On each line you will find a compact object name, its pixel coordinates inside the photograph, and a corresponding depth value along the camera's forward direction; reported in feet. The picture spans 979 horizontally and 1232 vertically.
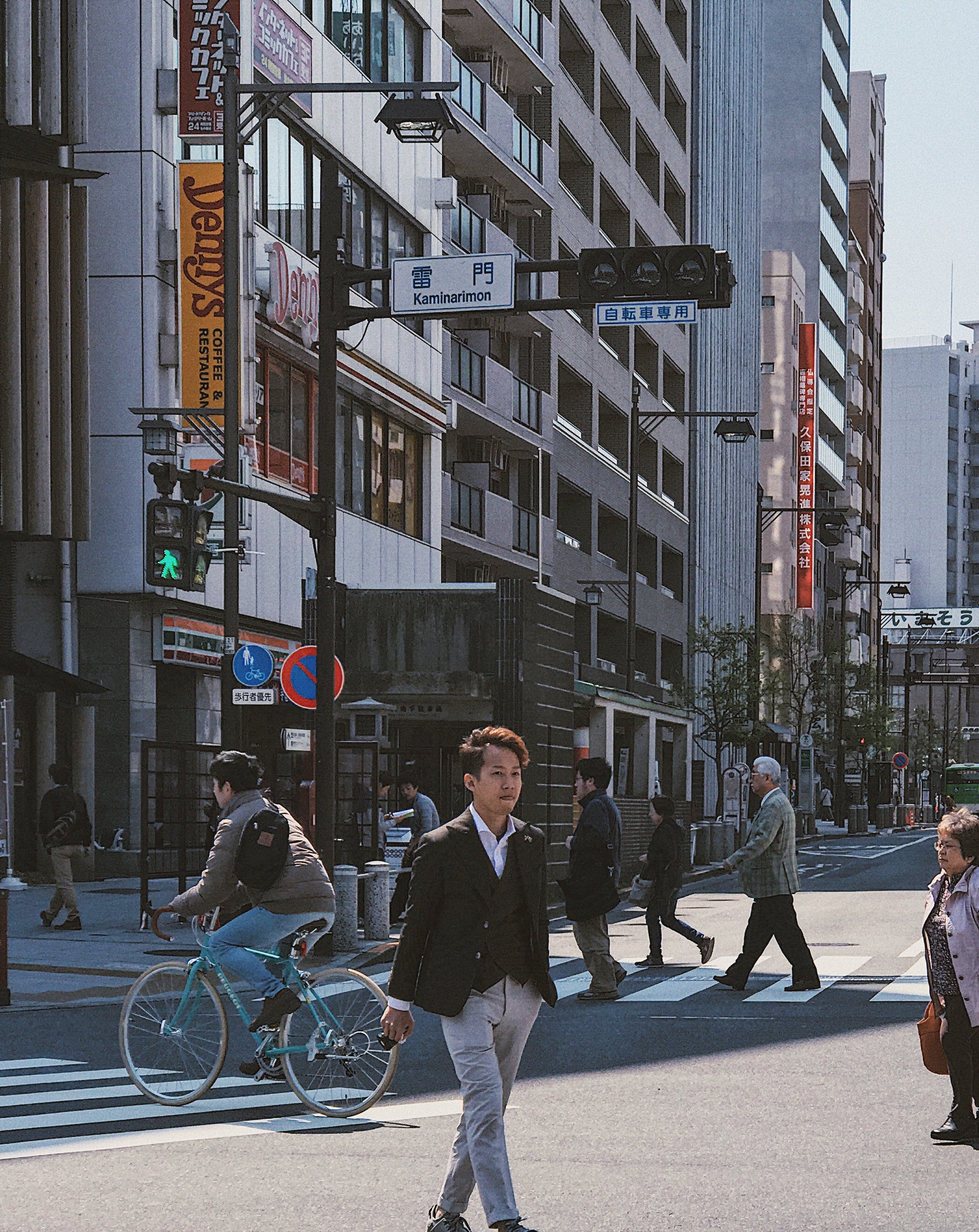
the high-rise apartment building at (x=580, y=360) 142.20
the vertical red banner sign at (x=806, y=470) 287.28
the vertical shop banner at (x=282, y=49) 101.65
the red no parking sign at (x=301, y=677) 64.90
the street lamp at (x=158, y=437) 70.59
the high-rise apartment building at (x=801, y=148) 312.50
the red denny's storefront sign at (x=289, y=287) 100.68
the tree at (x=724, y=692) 161.58
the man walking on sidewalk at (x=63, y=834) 66.64
